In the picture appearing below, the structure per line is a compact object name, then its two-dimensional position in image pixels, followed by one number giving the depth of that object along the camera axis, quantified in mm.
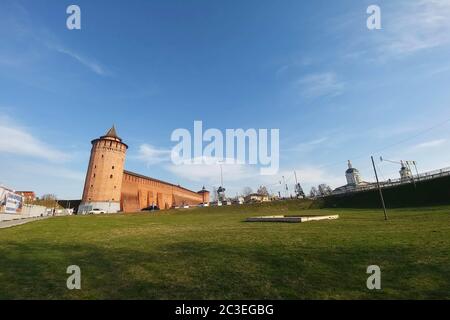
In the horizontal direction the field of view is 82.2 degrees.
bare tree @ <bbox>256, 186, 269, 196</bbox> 151712
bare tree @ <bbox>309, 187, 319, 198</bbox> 165000
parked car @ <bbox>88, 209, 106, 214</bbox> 66000
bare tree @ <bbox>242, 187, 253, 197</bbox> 177375
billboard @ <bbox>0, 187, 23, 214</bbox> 31670
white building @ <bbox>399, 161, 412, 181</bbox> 109706
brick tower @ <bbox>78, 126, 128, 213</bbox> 72938
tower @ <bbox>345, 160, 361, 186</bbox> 158500
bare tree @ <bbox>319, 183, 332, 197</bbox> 154888
